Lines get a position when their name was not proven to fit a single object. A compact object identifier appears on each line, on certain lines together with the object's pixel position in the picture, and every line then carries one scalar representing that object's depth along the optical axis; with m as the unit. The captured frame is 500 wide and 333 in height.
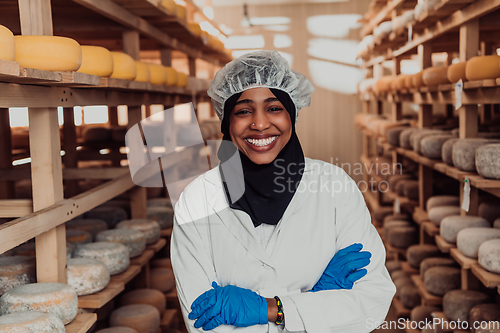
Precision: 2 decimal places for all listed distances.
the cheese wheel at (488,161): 2.46
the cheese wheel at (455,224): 2.95
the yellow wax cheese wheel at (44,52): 1.66
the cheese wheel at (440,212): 3.38
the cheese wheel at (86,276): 2.25
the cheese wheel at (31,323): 1.62
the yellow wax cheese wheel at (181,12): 3.46
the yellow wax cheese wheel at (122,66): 2.43
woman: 1.51
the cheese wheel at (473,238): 2.67
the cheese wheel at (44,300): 1.84
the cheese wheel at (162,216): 3.63
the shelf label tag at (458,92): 2.83
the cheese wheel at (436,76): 3.44
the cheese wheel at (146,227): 3.12
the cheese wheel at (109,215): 3.37
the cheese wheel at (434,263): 3.41
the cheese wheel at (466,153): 2.77
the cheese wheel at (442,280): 3.21
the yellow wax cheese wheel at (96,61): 2.10
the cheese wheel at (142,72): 2.77
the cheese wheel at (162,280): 3.46
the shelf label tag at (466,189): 2.66
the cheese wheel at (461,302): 2.82
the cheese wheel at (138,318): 2.71
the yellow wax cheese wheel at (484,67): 2.64
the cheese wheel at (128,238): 2.85
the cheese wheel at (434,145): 3.46
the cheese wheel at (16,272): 2.08
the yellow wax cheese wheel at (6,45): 1.43
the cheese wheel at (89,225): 2.97
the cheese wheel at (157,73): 3.07
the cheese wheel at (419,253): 3.83
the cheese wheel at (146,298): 3.05
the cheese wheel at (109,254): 2.52
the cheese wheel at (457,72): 2.95
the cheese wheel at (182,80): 3.76
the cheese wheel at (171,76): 3.45
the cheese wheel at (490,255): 2.39
